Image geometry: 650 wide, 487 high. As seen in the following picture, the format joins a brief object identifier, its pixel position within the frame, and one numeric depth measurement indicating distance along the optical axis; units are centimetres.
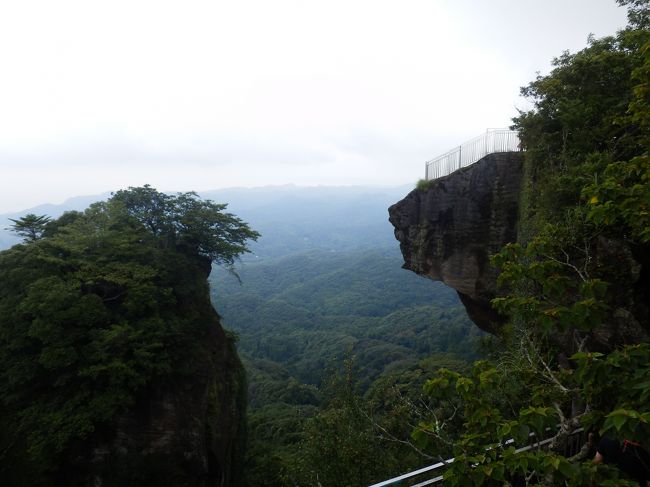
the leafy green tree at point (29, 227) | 1780
